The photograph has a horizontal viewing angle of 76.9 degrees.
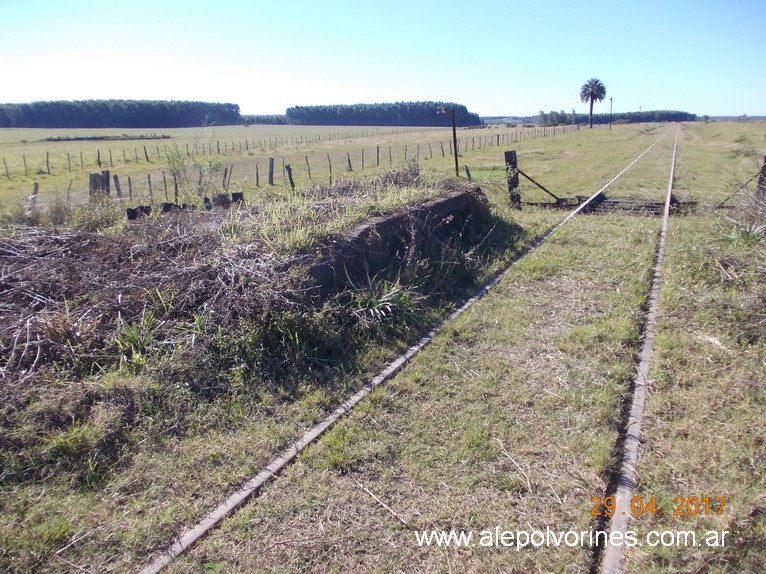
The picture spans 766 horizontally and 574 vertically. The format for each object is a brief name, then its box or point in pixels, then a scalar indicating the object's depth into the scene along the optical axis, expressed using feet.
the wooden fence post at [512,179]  37.01
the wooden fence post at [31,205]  23.30
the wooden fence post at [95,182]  31.17
